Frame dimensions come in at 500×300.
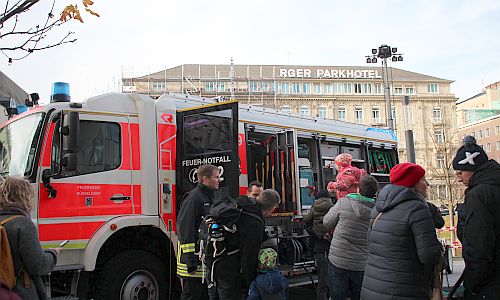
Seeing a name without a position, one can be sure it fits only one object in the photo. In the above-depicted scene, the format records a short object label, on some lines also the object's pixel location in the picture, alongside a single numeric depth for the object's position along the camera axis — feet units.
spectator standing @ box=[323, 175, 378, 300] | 16.80
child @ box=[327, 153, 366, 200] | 19.12
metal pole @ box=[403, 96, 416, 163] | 44.24
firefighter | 16.93
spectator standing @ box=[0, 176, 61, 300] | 11.75
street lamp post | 61.25
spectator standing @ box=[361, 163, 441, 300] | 11.41
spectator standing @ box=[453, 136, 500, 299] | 11.37
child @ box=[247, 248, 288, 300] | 13.93
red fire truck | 19.67
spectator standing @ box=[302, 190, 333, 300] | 21.75
